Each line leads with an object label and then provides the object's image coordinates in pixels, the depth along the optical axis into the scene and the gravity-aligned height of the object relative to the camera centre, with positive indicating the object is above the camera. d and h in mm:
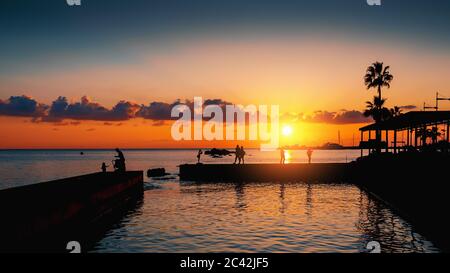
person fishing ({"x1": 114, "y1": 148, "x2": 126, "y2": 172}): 33297 -1867
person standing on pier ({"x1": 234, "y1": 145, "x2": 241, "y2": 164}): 49519 -1458
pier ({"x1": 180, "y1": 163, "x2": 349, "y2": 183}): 45750 -3473
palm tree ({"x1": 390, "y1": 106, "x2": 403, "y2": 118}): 97988 +6359
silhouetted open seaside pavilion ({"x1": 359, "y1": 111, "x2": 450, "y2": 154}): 28938 +1203
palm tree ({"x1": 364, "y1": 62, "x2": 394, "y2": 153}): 65125 +8445
